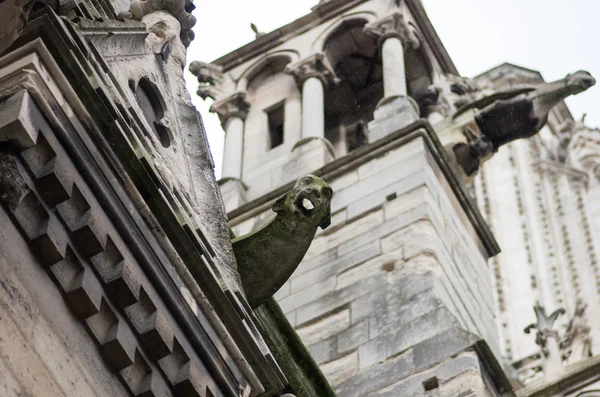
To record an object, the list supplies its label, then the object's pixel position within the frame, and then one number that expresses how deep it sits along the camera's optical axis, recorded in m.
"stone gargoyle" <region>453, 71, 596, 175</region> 17.02
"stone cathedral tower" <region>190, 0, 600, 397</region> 12.95
